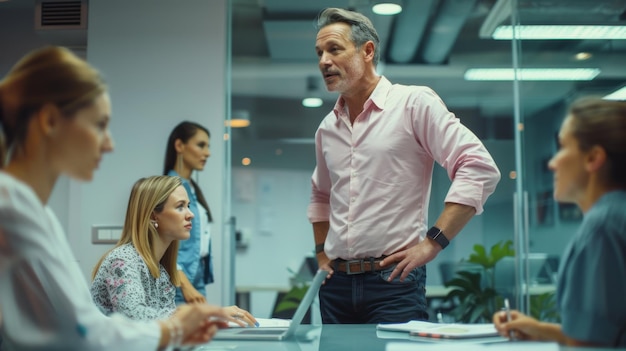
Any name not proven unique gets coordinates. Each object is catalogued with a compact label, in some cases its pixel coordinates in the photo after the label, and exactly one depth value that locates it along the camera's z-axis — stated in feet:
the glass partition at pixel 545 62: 9.55
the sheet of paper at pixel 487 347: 3.71
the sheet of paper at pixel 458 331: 4.42
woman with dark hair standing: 10.95
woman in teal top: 3.63
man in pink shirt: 6.20
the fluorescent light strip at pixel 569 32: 12.12
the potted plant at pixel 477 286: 14.64
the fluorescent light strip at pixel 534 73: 11.34
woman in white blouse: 3.27
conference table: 3.80
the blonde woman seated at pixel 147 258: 6.17
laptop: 4.77
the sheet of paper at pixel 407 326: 5.24
